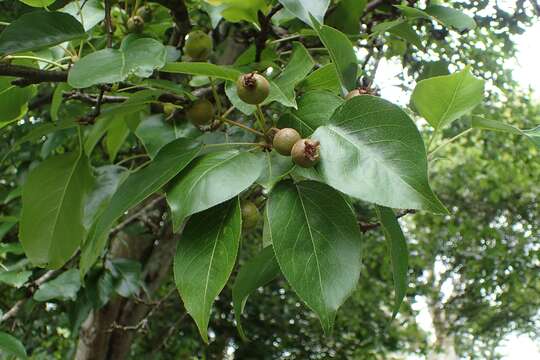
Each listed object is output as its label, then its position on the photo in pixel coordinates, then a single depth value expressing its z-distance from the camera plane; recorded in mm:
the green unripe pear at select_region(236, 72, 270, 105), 658
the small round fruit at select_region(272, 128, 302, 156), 635
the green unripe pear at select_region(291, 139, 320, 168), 597
